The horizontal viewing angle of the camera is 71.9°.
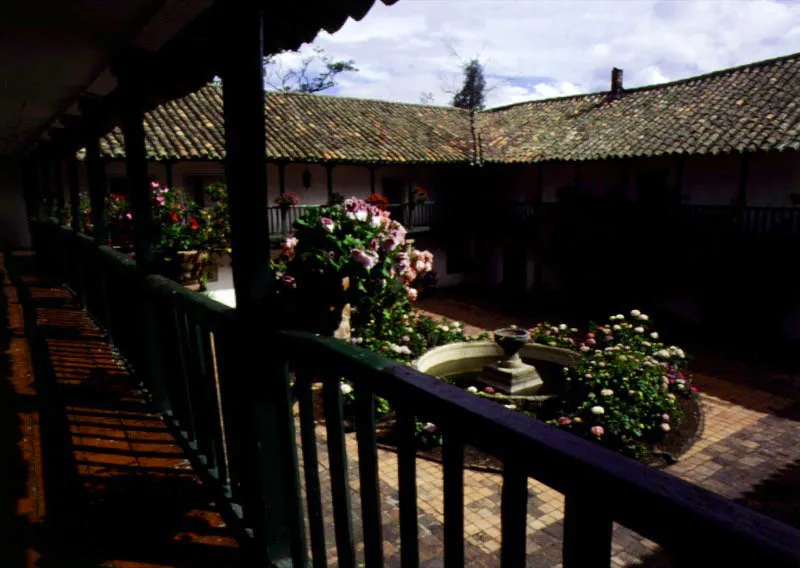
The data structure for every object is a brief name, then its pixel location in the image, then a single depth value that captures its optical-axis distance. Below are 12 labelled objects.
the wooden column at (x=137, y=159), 3.34
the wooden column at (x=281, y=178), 16.36
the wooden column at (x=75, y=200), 7.11
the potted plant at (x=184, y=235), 9.26
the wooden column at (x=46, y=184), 10.79
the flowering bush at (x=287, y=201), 13.48
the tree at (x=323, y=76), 31.39
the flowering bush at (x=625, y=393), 6.82
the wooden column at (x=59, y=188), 9.08
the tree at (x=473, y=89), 42.38
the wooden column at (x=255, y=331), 2.02
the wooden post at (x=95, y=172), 5.12
